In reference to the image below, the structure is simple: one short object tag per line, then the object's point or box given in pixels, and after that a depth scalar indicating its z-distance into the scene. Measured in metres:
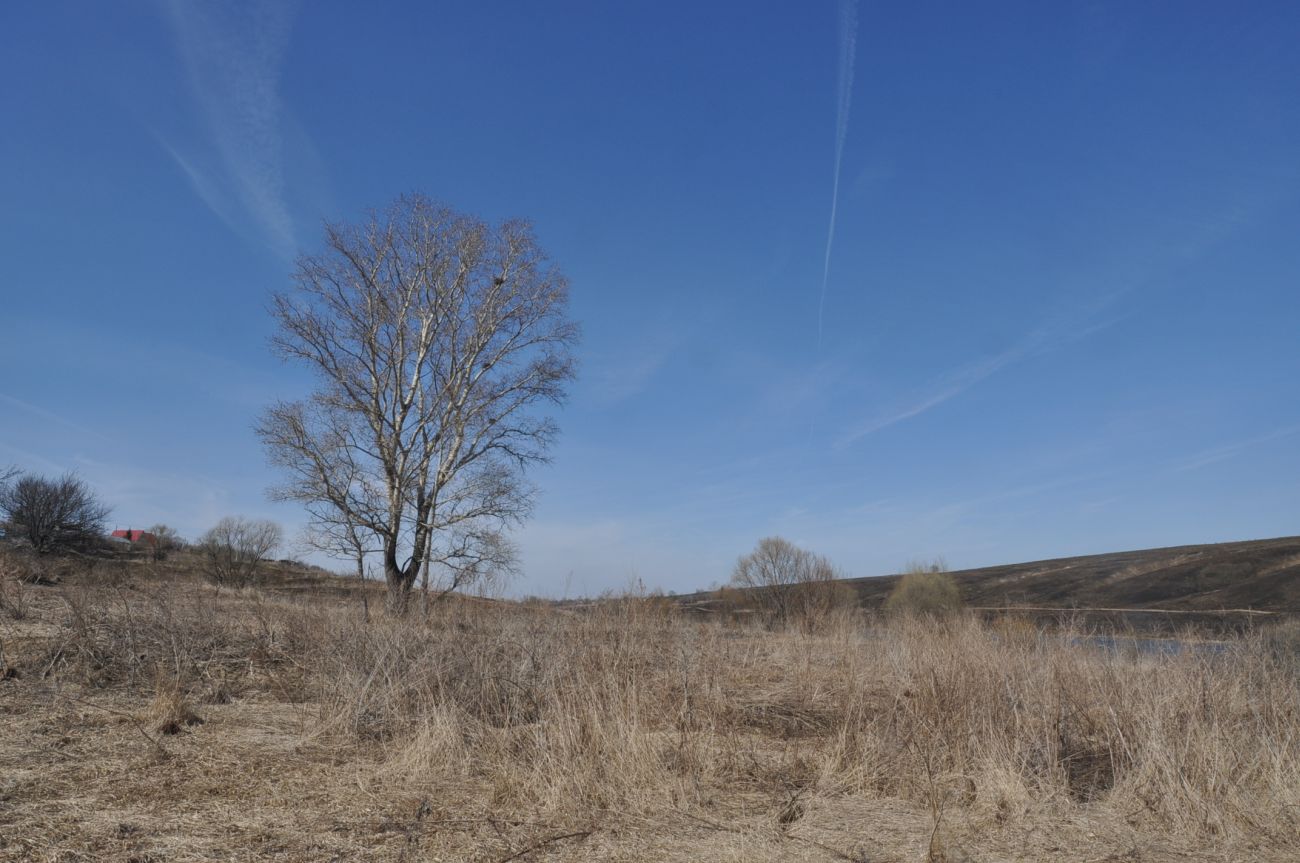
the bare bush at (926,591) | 34.66
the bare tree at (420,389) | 16.25
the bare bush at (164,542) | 29.97
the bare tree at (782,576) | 28.30
